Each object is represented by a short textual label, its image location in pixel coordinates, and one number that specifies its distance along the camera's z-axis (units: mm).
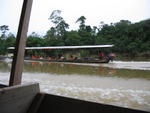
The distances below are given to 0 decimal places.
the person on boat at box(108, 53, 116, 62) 14130
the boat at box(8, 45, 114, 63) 13955
